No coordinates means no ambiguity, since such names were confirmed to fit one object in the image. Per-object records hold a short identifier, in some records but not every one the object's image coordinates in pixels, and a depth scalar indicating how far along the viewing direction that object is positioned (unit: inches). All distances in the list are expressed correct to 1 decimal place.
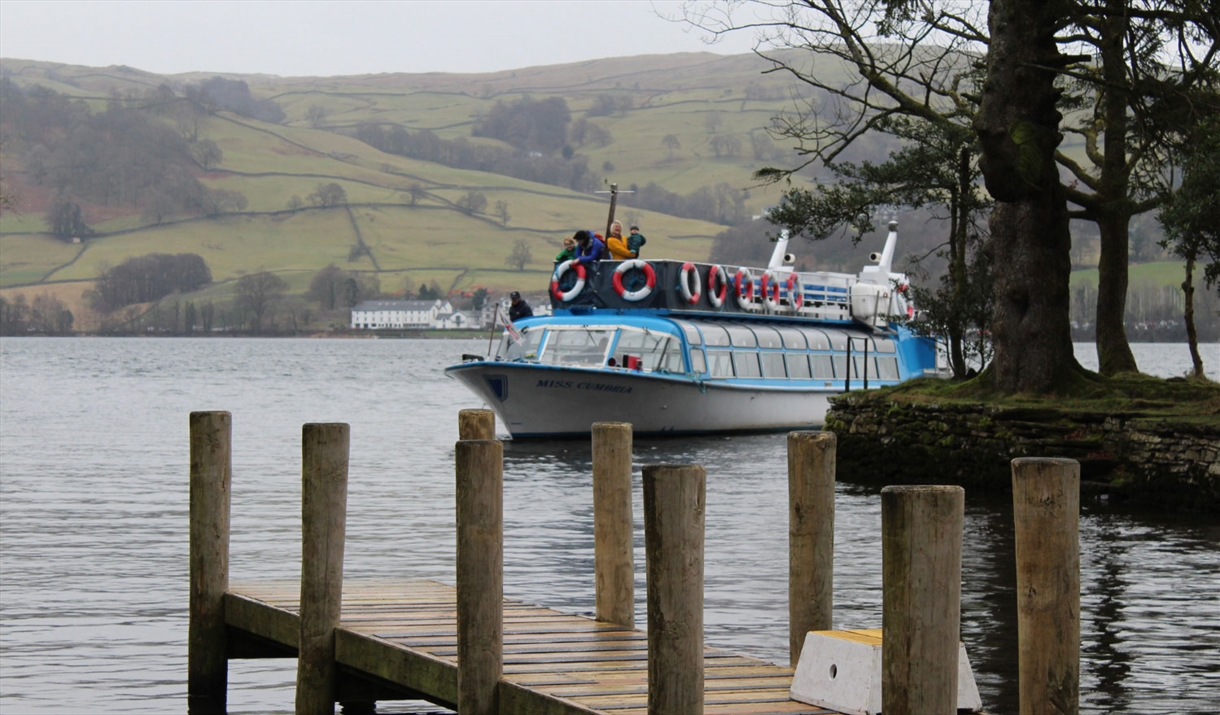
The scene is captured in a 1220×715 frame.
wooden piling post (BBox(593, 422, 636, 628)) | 776.9
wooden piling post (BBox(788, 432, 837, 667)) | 684.7
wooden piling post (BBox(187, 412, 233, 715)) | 868.6
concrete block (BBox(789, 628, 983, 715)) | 577.6
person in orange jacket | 3127.5
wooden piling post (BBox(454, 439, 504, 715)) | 645.9
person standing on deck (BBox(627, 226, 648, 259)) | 3159.4
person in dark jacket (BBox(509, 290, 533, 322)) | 3189.0
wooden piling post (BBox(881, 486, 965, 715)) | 479.8
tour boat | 2891.2
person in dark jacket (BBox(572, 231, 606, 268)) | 3097.9
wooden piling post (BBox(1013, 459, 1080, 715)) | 534.9
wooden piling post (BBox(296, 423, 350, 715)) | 762.8
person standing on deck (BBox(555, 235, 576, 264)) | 3133.9
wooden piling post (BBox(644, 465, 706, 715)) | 544.7
